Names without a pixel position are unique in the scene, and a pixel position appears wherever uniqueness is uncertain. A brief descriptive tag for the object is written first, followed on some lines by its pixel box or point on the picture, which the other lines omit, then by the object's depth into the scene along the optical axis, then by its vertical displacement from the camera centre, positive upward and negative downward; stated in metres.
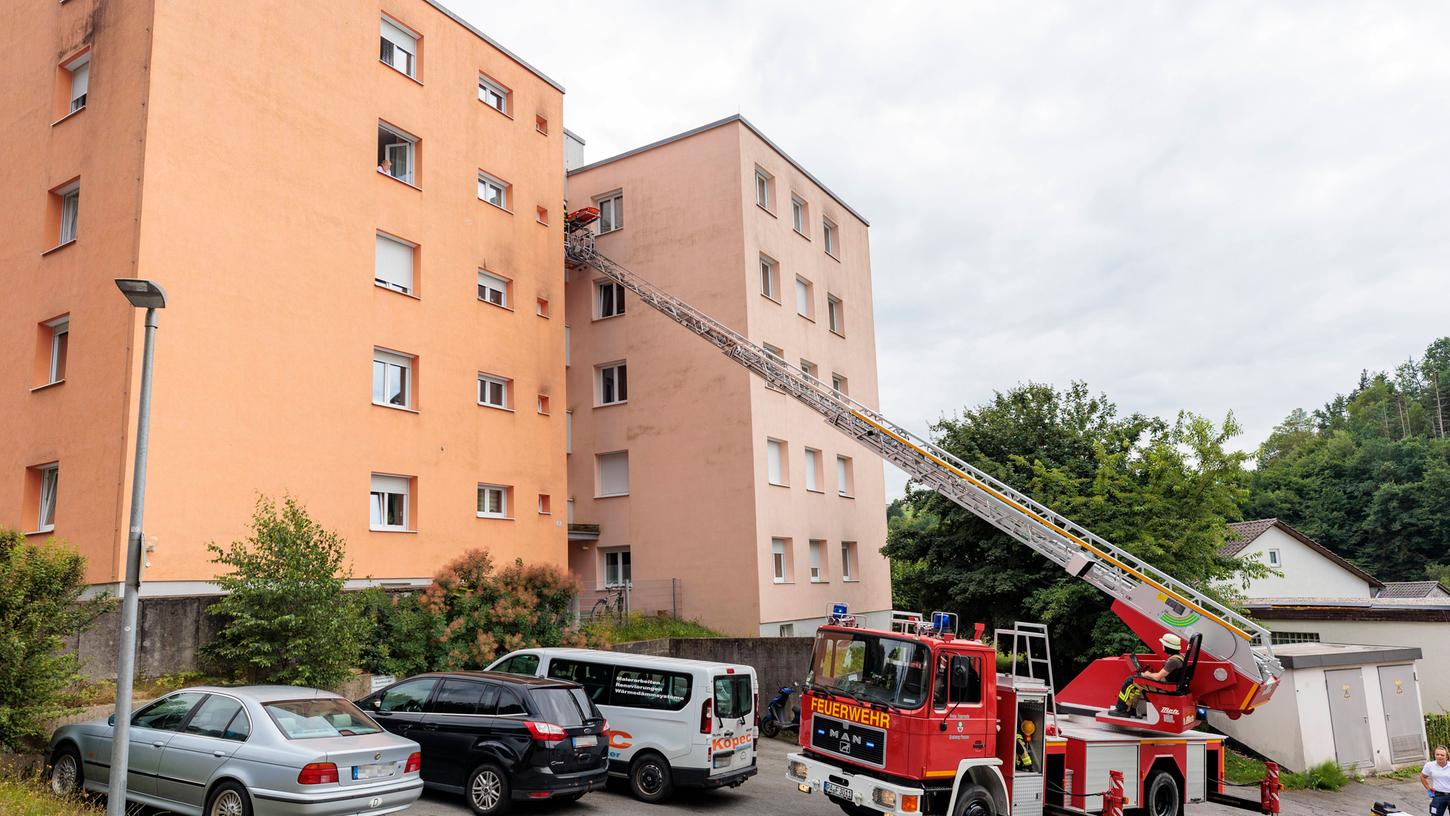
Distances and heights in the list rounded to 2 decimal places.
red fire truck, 10.90 -2.02
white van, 12.62 -2.01
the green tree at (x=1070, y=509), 19.91 +1.09
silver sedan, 9.06 -1.74
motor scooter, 19.27 -3.07
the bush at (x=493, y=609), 16.62 -0.59
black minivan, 11.04 -1.92
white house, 23.33 -1.93
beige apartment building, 25.80 +4.51
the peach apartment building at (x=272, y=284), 15.94 +5.82
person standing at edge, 13.21 -3.29
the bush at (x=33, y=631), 10.75 -0.47
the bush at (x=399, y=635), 15.79 -0.95
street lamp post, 8.06 -0.21
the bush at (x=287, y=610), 13.80 -0.40
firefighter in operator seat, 13.38 -1.71
